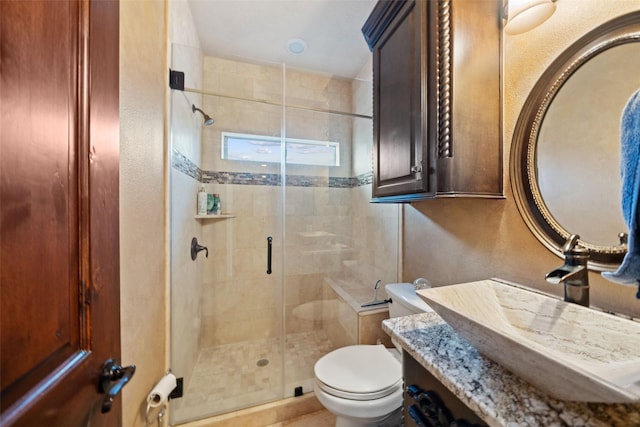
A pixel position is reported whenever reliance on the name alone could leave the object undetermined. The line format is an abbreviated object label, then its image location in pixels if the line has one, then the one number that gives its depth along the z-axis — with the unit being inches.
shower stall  78.1
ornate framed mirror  27.9
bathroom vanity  17.0
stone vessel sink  15.7
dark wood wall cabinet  36.8
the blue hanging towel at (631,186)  17.4
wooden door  12.9
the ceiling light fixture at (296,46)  77.2
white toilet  43.9
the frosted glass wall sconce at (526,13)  32.6
